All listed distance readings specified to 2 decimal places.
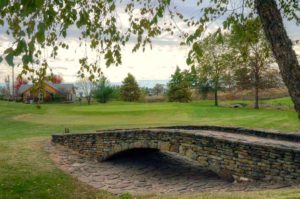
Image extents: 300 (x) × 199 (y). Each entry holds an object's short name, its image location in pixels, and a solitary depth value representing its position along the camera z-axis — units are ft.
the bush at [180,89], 219.41
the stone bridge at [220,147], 39.17
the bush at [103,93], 241.65
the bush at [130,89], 245.24
